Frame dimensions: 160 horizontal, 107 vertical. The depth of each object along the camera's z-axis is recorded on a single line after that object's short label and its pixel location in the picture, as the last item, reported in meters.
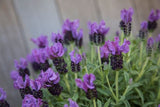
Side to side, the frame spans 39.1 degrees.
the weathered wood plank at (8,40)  1.30
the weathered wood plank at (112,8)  1.52
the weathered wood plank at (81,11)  1.46
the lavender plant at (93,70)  0.63
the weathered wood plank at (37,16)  1.37
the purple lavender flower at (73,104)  0.56
